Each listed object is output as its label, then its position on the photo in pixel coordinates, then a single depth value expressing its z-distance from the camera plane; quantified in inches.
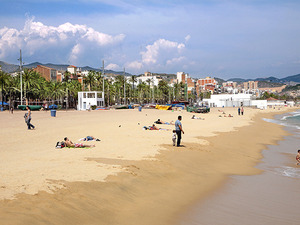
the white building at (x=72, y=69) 6683.1
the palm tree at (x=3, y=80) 2851.9
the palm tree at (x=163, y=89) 6585.1
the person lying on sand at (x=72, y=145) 570.3
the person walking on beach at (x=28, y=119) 900.3
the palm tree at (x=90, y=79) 4355.3
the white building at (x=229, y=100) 5928.6
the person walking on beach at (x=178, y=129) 639.8
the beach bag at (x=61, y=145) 567.2
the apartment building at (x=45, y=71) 5457.7
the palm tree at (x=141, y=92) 5759.8
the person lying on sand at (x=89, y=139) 674.3
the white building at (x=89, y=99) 2989.7
